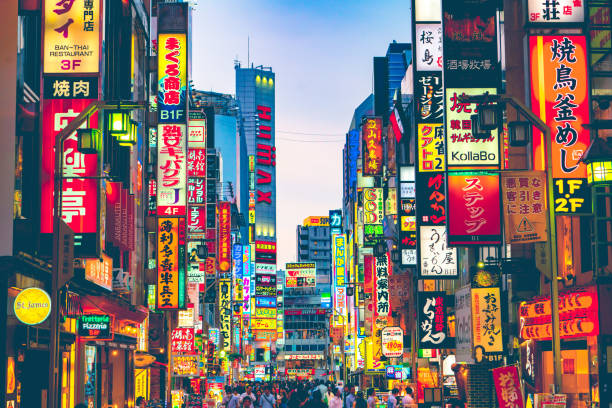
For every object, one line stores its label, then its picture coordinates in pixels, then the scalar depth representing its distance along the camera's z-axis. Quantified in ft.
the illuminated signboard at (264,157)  542.16
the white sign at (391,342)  142.92
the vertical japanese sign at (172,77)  126.31
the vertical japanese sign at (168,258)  127.03
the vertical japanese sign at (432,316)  113.50
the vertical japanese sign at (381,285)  170.50
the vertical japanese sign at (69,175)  70.18
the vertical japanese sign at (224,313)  275.34
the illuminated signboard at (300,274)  614.75
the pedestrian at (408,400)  98.84
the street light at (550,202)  57.31
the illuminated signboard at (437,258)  107.14
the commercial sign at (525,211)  62.23
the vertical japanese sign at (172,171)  125.80
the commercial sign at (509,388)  55.31
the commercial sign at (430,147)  105.50
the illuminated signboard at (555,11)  75.51
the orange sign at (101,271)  81.97
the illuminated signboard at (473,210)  79.71
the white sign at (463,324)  88.48
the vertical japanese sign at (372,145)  185.57
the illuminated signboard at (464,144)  85.56
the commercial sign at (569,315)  65.16
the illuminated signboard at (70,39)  73.46
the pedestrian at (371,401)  106.55
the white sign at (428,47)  112.57
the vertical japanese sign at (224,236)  245.04
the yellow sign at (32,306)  59.16
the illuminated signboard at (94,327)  80.89
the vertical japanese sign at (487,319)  86.74
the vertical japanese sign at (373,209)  184.24
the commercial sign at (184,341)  147.02
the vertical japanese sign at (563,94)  70.18
